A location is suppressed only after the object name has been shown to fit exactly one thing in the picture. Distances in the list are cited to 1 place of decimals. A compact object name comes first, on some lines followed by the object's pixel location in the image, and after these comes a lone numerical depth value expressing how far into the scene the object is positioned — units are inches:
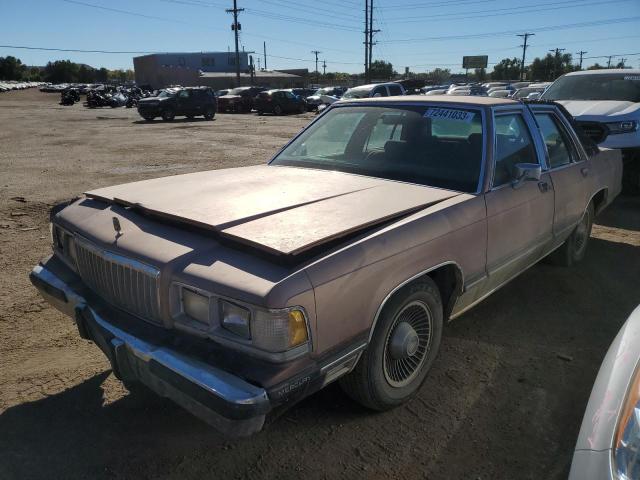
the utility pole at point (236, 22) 2187.5
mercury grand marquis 79.5
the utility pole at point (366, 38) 1857.8
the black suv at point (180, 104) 988.6
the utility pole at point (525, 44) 3171.8
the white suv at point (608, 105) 282.4
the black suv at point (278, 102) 1195.9
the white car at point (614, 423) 56.4
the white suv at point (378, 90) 797.2
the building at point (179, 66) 3169.3
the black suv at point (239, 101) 1310.3
